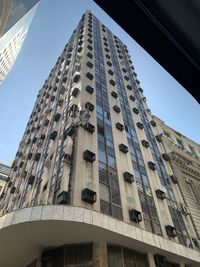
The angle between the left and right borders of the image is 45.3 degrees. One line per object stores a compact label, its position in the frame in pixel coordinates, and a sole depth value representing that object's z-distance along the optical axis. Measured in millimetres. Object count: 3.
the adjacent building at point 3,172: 50681
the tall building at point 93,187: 10617
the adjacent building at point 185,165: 19478
